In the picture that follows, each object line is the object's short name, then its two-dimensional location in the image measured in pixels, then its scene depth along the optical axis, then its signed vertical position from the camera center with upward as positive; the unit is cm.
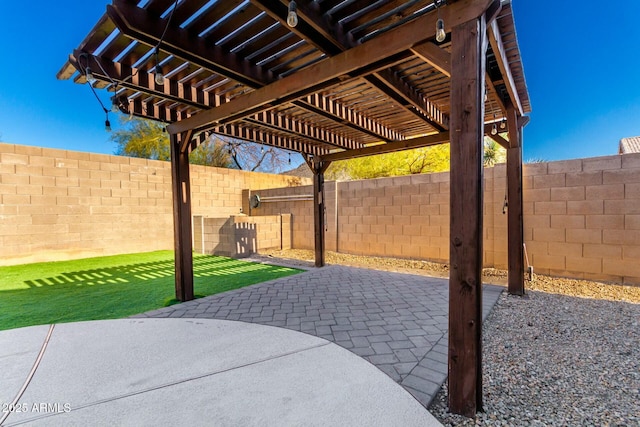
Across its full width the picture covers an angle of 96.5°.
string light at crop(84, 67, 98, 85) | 239 +118
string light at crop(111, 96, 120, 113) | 296 +113
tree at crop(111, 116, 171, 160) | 1325 +338
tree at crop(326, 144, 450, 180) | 1091 +175
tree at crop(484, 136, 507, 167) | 1282 +233
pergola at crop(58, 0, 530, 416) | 160 +126
